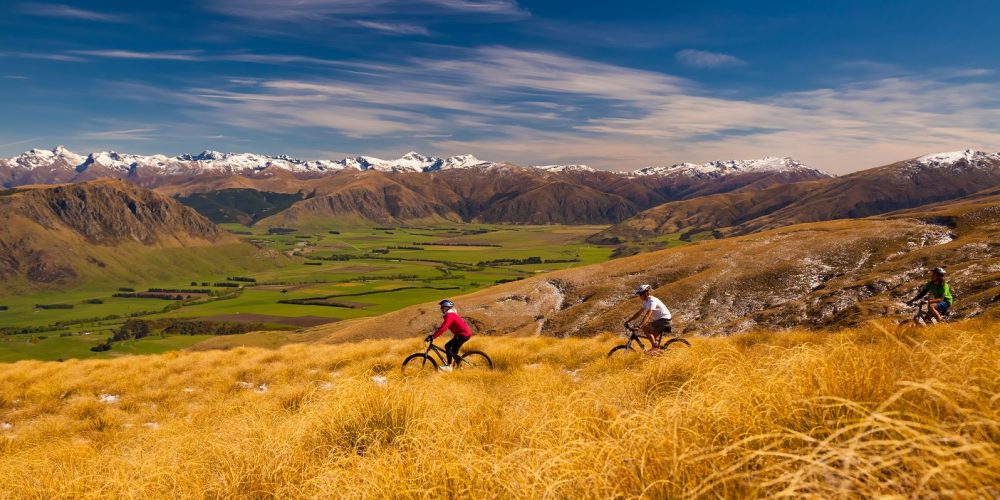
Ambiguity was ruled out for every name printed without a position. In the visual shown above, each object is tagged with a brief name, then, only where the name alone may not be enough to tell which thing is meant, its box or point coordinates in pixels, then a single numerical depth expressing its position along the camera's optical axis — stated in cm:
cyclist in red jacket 1548
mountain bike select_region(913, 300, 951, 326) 1771
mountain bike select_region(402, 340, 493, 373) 1565
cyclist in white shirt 1534
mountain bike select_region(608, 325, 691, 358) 1558
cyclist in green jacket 1755
